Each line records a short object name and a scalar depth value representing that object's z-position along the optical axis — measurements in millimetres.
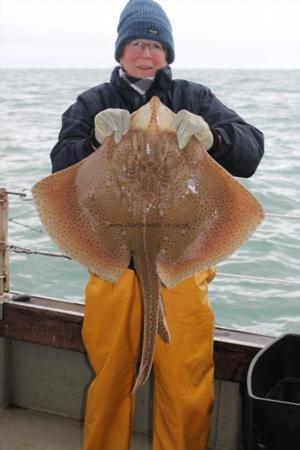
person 2521
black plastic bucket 2205
